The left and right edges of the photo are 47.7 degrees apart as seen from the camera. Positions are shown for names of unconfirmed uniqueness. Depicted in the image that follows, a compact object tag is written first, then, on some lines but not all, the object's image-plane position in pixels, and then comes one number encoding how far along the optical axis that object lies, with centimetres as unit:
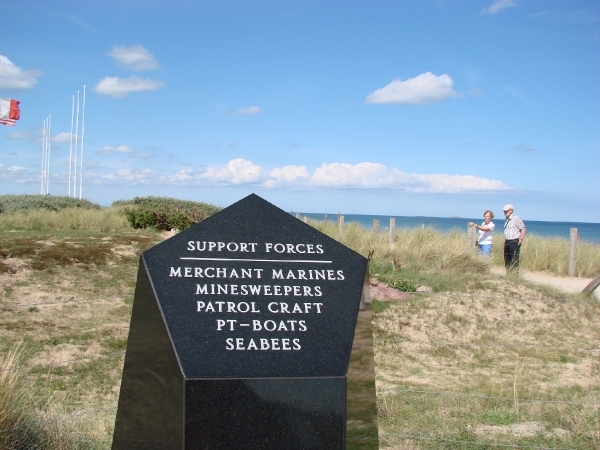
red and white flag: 2411
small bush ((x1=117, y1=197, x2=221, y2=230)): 1792
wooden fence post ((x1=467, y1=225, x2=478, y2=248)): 1605
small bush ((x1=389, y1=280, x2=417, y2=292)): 1111
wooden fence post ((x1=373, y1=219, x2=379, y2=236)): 1792
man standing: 1313
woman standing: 1352
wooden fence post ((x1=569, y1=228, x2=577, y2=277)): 1585
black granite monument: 344
